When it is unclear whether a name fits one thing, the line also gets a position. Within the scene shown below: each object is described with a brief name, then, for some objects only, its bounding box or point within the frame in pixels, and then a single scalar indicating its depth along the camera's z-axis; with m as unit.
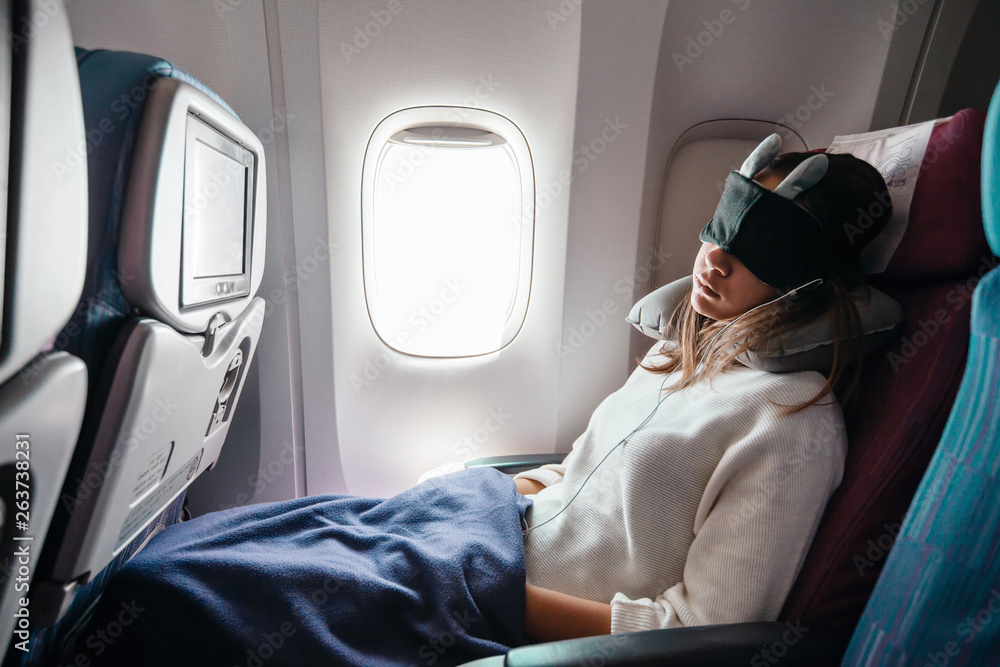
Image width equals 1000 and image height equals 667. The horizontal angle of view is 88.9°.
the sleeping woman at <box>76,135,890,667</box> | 0.84
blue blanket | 0.80
